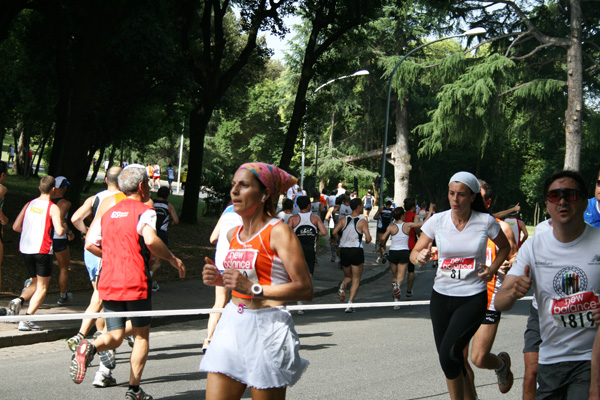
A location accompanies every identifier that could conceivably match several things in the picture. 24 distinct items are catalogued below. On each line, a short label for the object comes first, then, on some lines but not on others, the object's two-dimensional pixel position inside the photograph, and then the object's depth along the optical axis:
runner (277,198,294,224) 12.25
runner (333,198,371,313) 12.55
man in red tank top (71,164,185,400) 5.93
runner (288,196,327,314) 12.21
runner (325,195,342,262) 20.43
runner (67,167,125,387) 6.69
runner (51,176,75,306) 10.02
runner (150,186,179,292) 12.98
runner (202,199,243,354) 7.34
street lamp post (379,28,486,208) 27.88
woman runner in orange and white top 3.86
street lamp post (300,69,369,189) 23.51
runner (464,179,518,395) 5.98
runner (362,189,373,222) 37.33
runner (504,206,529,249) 10.42
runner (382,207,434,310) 13.51
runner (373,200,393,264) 19.30
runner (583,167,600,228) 5.88
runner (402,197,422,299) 14.20
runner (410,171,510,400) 5.54
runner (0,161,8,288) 9.35
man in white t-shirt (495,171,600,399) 3.77
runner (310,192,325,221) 22.17
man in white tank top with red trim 9.09
